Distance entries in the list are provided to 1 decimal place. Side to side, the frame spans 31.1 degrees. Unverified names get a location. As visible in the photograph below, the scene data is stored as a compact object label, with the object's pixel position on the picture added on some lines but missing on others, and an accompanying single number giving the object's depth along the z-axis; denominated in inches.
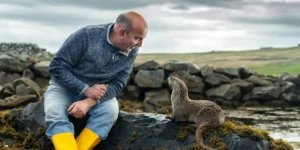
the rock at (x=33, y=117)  304.2
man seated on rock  258.7
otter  262.7
